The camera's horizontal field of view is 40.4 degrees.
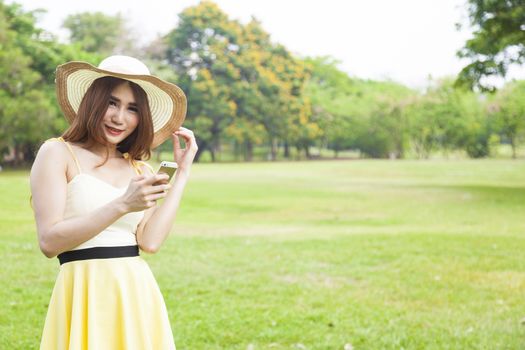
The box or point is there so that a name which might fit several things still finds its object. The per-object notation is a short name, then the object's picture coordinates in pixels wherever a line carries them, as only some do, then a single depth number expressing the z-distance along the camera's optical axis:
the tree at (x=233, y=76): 51.16
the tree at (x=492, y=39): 19.84
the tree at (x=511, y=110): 57.19
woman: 2.48
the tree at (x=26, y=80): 31.22
